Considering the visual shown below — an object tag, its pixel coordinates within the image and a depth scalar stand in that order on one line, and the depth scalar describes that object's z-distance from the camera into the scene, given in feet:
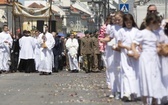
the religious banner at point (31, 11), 111.04
